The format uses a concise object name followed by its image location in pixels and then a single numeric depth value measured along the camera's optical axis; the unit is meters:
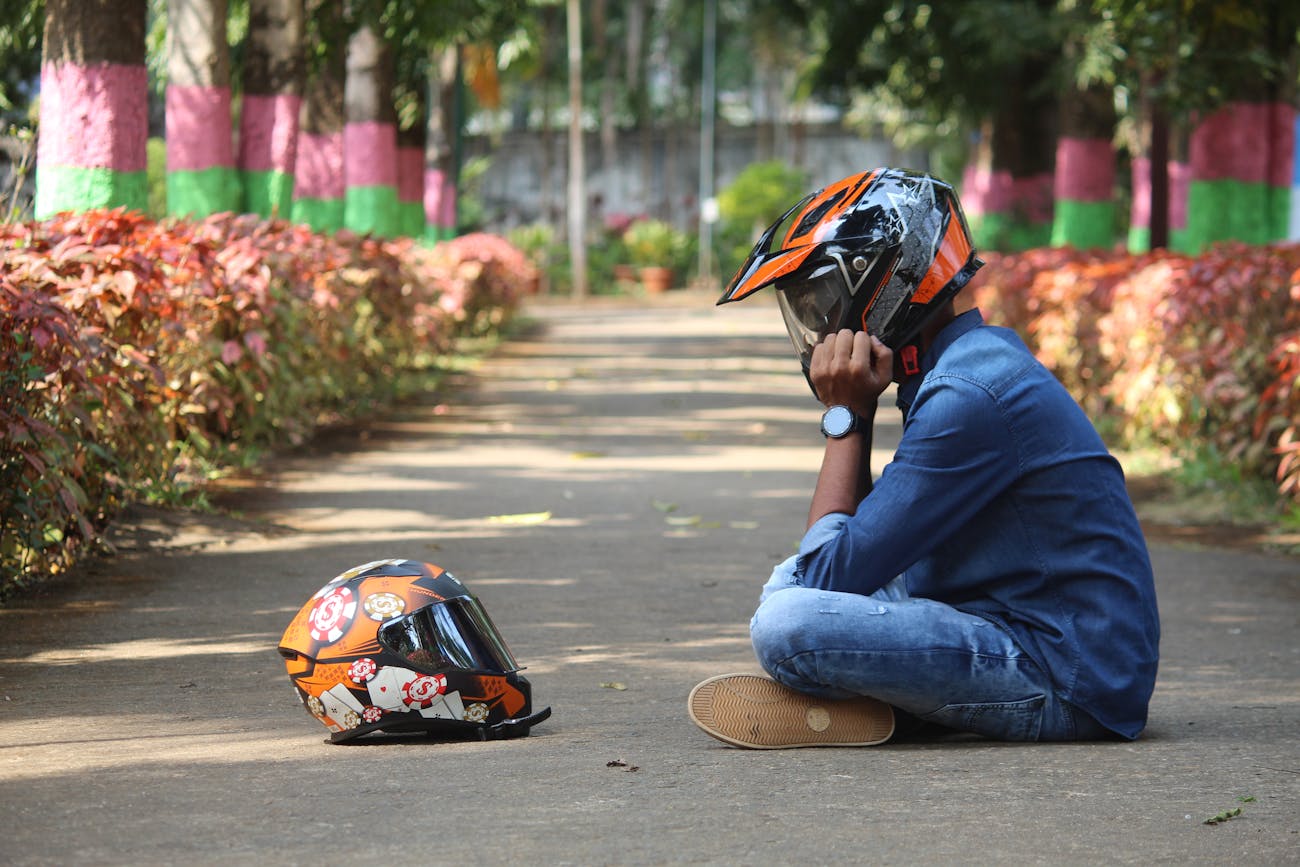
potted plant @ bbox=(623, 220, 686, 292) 47.50
